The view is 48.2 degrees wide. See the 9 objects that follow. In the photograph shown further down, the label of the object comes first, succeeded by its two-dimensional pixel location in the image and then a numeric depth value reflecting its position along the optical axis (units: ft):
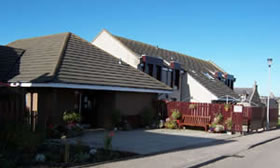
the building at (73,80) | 47.26
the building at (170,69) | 82.28
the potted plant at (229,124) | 59.77
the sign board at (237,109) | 60.29
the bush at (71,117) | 47.30
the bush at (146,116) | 62.44
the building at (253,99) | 115.73
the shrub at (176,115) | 64.90
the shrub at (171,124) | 64.28
